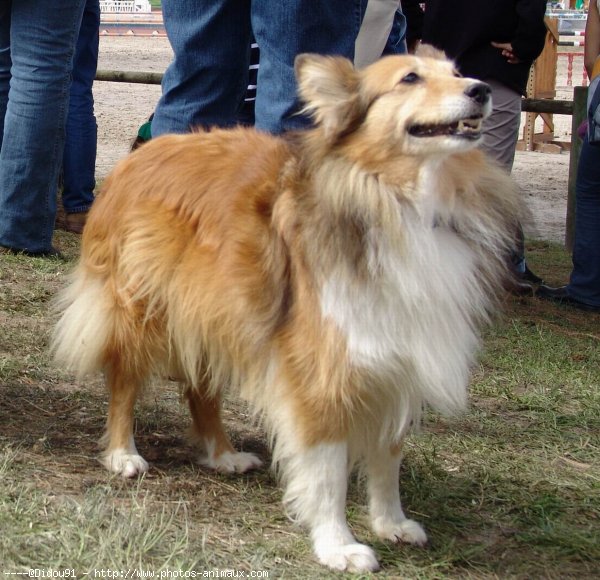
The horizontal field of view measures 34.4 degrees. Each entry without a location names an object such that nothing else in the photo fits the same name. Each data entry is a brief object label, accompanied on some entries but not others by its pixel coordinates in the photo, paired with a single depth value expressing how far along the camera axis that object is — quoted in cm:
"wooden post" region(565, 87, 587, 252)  740
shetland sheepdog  257
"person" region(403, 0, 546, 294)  536
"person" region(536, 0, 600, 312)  578
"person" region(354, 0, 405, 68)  374
